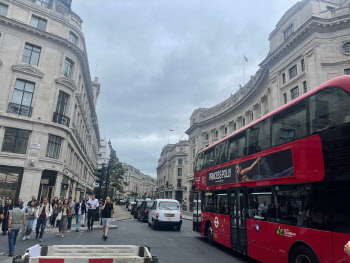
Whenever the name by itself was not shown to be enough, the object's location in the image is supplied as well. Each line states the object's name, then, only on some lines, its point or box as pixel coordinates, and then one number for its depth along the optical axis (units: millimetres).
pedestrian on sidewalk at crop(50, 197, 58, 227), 16359
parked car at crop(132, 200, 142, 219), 27162
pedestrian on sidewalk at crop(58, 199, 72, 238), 12719
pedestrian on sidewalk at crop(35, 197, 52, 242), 11802
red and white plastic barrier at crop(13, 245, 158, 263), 3330
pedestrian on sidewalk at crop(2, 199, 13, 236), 12734
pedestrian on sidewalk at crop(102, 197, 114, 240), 12227
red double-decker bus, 5297
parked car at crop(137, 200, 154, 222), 22844
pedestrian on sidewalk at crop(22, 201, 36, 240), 11595
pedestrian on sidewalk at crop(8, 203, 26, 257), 8445
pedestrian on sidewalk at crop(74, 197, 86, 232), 15369
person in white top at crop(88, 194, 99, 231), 15094
